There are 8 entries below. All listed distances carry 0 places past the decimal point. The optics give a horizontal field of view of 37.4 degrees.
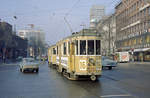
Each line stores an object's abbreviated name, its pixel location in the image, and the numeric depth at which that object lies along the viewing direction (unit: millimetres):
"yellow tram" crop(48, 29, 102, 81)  14383
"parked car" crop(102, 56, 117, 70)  29250
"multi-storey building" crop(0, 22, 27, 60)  56503
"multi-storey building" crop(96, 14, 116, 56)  78144
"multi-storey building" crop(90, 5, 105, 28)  120850
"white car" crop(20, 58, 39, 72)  22406
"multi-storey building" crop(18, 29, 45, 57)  99625
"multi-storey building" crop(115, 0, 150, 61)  54344
